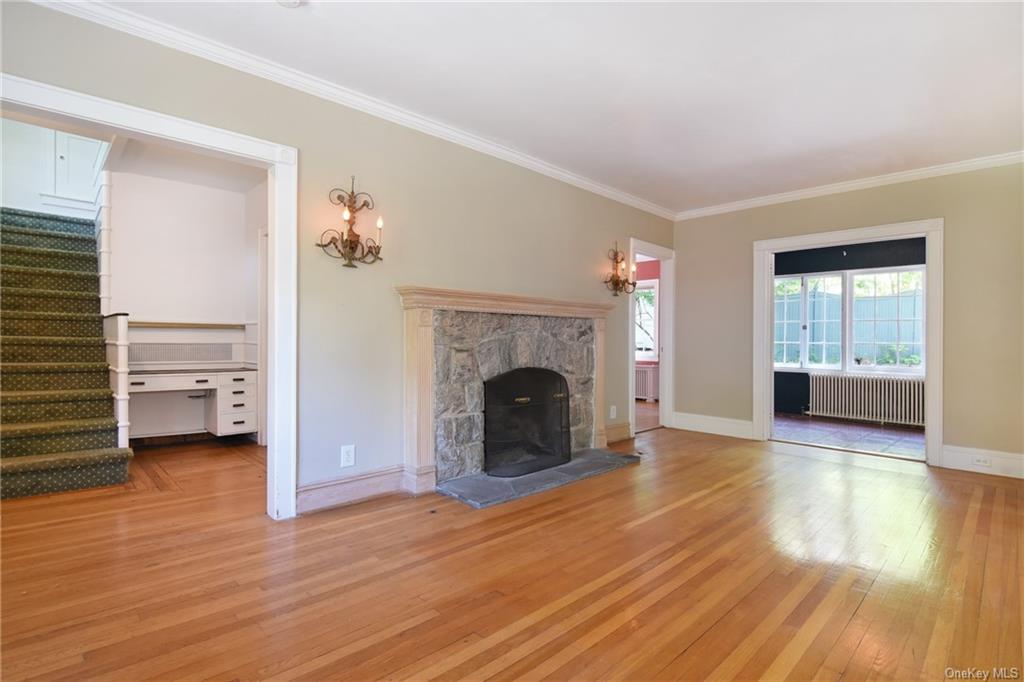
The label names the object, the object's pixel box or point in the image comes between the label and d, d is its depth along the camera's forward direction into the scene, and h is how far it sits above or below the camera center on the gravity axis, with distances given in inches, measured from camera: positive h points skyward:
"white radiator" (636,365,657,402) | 339.6 -29.3
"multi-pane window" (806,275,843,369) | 271.6 +10.3
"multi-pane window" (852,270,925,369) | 248.8 +10.8
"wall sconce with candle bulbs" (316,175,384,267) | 119.0 +24.9
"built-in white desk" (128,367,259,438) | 182.3 -25.1
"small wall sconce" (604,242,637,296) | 199.0 +25.6
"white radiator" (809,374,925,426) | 239.8 -30.0
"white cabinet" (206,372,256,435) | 188.7 -27.0
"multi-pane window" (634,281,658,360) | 351.9 +13.7
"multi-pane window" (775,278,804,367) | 285.3 +11.7
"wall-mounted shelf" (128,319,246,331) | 184.4 +5.6
